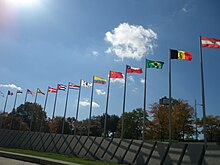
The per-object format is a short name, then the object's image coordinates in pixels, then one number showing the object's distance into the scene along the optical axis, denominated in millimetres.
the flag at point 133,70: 22353
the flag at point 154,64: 20522
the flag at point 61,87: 32719
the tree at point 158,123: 38531
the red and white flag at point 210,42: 16406
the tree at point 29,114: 67750
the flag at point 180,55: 18312
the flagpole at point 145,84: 20816
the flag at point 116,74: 24844
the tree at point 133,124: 58281
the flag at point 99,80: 27031
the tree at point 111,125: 82000
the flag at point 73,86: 31006
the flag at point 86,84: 28891
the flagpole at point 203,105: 14595
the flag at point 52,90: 34281
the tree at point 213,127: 45028
